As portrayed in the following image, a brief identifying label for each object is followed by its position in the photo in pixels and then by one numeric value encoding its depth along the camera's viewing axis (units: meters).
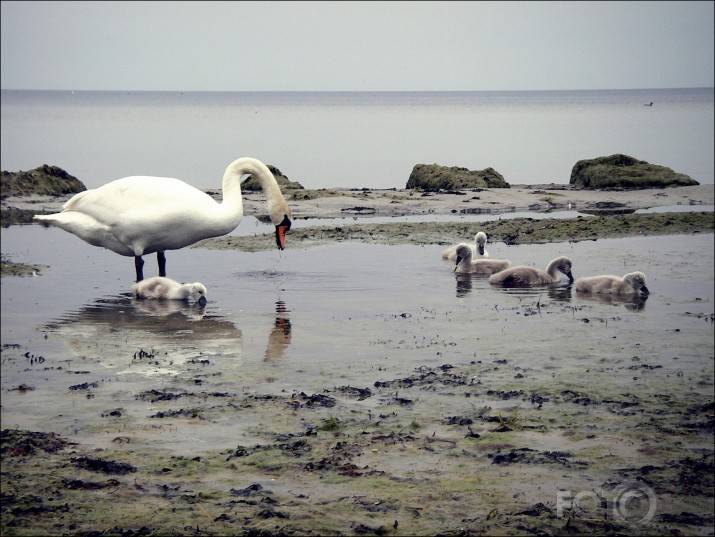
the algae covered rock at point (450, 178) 28.83
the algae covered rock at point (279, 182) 28.52
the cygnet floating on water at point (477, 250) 16.72
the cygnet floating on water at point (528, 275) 14.65
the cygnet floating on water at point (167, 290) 13.24
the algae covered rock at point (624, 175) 28.92
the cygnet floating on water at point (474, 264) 15.58
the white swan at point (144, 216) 13.70
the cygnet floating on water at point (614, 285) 13.48
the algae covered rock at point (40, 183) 25.84
